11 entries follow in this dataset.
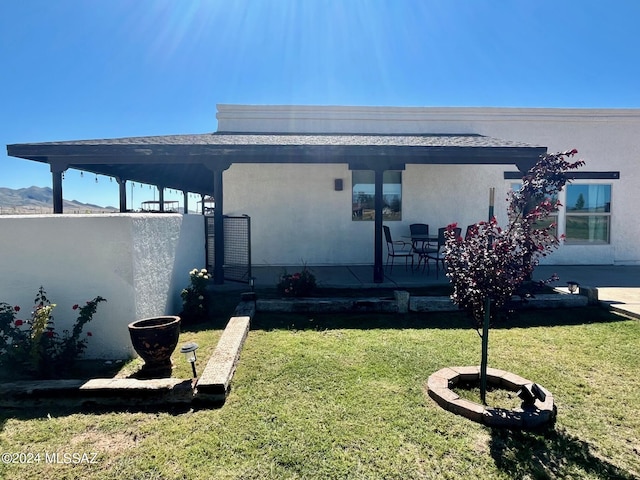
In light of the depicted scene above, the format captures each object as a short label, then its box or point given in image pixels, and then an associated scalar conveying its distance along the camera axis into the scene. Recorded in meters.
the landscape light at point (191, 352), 2.98
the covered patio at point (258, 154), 6.24
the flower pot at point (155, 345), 3.18
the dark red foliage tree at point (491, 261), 2.72
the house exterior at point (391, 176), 6.81
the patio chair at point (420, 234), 8.77
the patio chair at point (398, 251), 9.02
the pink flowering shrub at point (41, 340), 3.08
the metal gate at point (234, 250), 7.17
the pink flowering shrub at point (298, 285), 5.76
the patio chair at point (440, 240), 7.61
